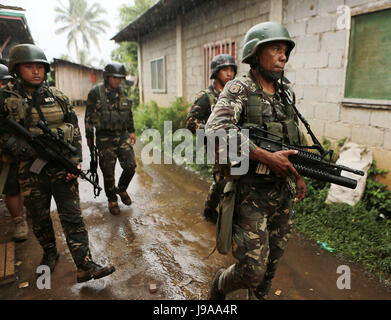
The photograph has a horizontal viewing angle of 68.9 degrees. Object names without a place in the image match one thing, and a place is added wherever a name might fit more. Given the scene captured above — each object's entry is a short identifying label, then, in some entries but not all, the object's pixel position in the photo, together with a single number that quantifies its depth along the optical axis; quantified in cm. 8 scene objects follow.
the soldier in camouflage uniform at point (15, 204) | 317
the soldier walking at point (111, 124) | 386
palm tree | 3643
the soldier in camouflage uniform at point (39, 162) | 238
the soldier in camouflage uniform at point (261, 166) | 182
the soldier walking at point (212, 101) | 354
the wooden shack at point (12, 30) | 559
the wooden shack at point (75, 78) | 2025
